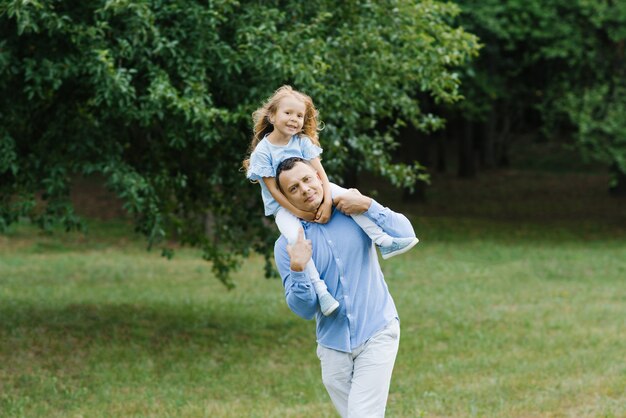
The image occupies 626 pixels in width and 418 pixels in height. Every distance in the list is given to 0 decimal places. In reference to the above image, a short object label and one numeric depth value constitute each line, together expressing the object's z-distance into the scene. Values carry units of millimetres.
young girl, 4664
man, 4652
